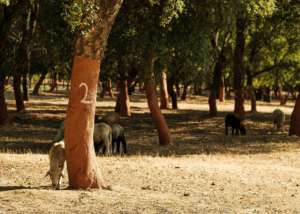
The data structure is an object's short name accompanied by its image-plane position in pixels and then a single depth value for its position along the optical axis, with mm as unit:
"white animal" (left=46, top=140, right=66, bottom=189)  12234
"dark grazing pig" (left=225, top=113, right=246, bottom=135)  29953
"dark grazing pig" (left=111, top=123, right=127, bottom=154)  21438
